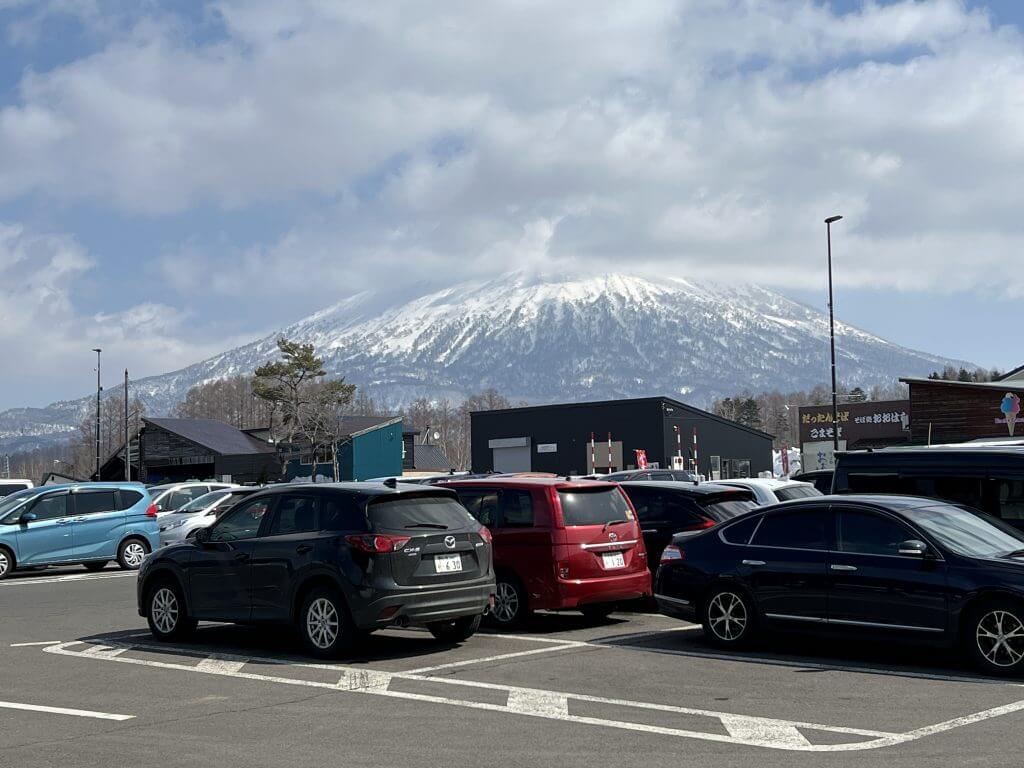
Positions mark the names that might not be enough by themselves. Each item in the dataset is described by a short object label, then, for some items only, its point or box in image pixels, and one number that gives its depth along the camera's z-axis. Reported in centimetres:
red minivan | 1287
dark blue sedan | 991
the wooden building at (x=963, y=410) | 3775
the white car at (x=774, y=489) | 1725
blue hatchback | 2292
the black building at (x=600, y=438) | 6800
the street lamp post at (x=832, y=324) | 3910
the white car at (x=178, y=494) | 3009
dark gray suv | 1099
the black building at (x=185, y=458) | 7481
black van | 1308
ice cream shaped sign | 3762
